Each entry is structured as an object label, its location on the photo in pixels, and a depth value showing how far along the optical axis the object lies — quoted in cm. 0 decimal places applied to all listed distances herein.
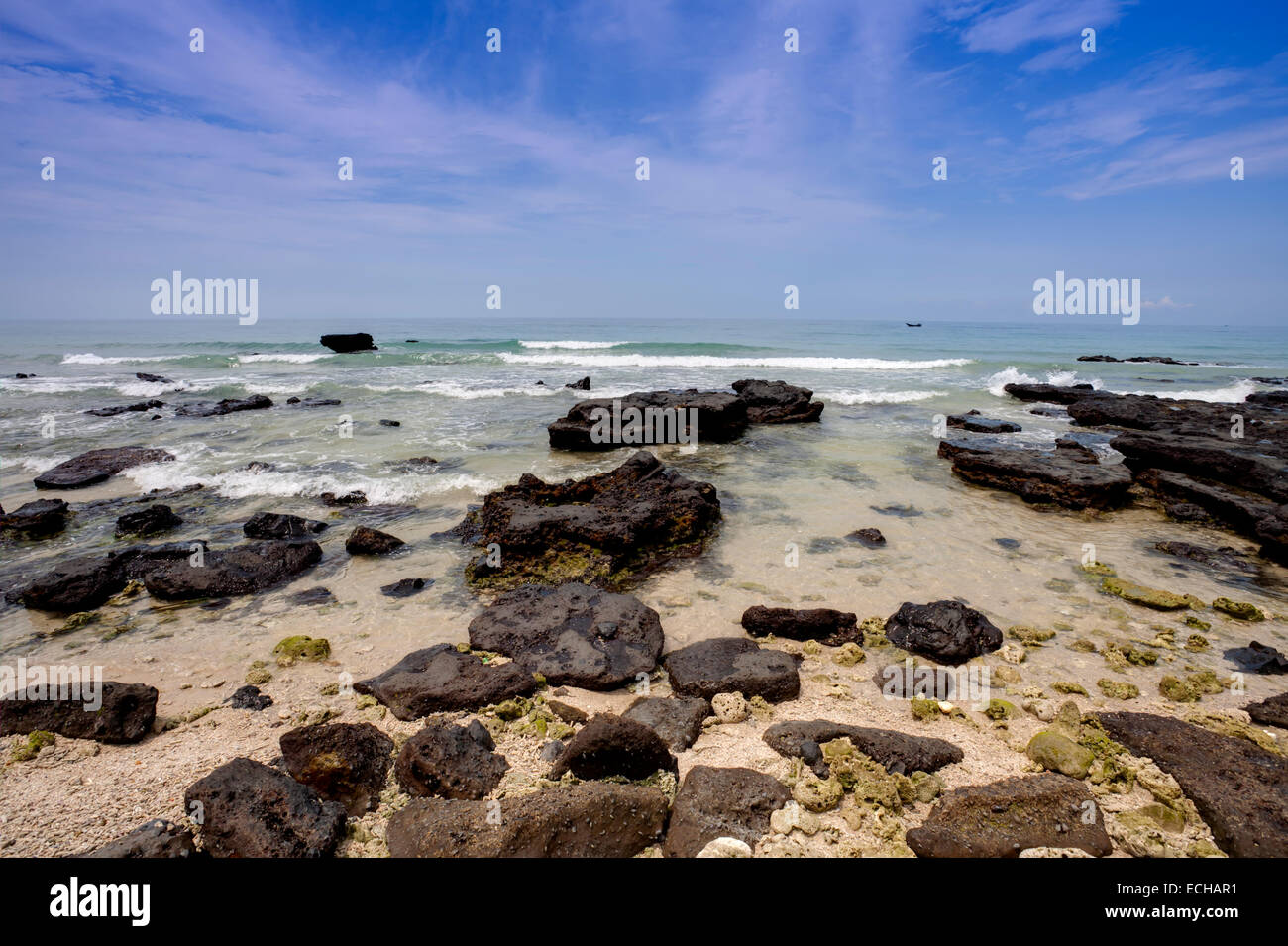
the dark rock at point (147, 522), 868
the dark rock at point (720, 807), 301
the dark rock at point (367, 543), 771
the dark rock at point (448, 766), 343
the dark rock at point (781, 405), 1772
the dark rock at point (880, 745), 372
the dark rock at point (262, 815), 293
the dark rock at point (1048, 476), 977
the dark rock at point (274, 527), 835
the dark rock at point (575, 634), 491
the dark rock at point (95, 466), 1098
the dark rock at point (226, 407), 1975
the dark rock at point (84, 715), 405
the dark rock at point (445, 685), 438
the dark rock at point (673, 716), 402
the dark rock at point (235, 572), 655
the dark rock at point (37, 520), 859
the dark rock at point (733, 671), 465
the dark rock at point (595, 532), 711
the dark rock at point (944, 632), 523
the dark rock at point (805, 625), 561
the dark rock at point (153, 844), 274
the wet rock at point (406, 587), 664
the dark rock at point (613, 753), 358
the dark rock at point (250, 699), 452
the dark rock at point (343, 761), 339
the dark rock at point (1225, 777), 307
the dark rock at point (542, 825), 288
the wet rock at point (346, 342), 4303
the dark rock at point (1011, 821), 300
